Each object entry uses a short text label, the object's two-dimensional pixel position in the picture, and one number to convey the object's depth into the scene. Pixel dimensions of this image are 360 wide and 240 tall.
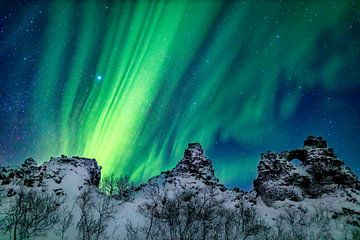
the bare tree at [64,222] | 44.10
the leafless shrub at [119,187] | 69.09
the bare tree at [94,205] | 49.06
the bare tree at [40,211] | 37.01
